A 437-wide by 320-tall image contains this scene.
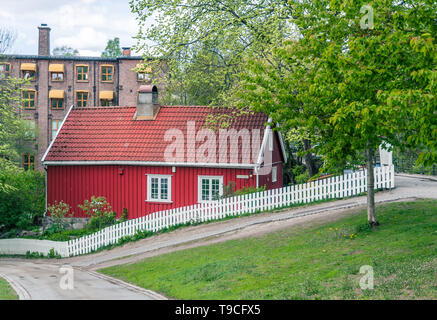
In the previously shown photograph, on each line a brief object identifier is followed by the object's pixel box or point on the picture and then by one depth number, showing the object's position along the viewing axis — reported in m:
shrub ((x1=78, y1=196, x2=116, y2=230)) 25.25
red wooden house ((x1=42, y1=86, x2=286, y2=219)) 24.86
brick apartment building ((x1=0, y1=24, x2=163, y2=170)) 53.34
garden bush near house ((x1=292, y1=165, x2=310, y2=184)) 29.36
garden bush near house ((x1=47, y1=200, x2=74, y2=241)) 25.00
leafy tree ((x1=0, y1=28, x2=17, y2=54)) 29.61
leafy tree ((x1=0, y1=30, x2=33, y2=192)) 23.45
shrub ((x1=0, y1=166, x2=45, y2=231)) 26.06
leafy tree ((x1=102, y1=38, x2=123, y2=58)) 106.38
